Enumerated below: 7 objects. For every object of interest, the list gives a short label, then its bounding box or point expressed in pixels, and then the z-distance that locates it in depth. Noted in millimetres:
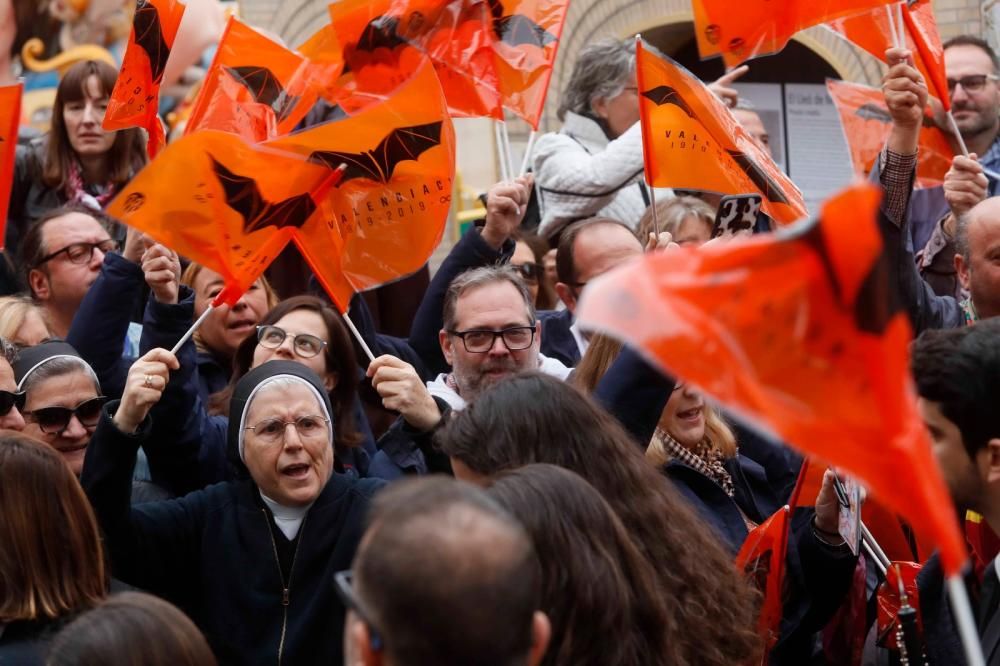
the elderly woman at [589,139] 6195
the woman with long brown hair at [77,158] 6145
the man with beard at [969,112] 6367
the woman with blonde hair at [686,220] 5637
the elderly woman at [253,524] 3846
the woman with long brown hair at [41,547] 3227
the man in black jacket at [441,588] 2172
